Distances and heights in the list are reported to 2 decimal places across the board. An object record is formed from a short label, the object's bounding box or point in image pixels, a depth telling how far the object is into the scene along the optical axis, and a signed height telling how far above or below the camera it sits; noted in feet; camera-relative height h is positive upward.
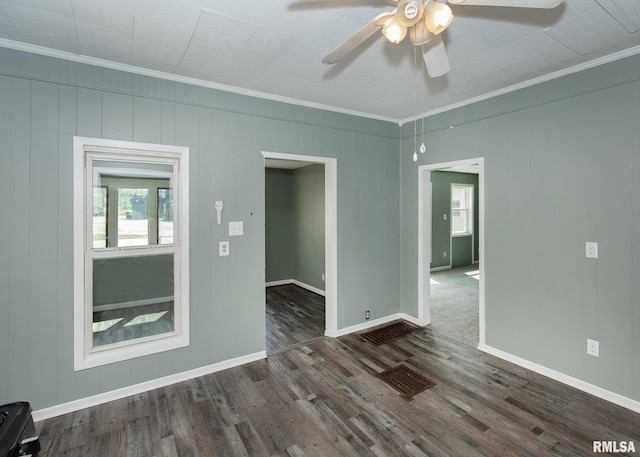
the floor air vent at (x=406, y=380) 9.05 -4.45
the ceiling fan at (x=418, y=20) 4.50 +3.14
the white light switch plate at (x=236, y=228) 10.35 +0.06
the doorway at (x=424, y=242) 13.64 -0.55
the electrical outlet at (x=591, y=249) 8.75 -0.57
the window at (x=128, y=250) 8.39 -0.54
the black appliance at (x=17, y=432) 4.07 -2.64
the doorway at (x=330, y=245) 12.64 -0.62
